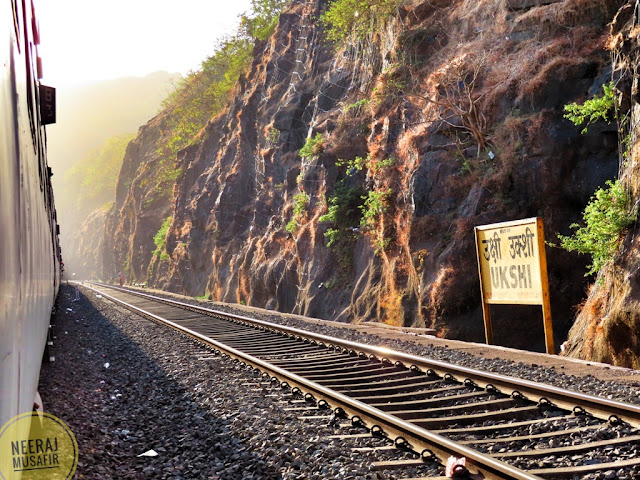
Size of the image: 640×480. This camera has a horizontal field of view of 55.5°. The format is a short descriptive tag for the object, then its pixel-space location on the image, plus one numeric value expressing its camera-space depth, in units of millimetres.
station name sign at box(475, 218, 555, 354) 10242
